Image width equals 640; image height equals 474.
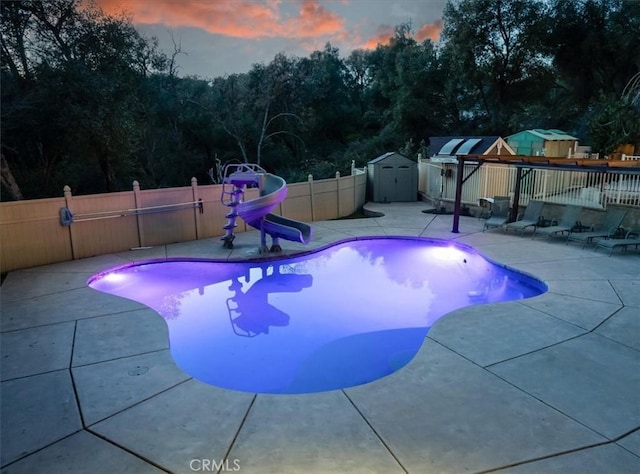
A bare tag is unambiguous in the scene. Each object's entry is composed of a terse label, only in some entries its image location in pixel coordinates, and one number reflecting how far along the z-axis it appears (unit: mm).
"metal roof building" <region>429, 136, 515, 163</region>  16189
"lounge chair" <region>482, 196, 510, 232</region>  11466
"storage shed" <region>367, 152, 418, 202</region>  16391
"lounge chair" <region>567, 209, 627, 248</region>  8937
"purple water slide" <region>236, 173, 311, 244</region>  8741
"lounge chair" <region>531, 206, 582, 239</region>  9734
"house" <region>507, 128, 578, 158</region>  20000
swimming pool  5098
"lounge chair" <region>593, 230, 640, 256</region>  8312
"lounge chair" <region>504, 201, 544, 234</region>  10383
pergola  8268
